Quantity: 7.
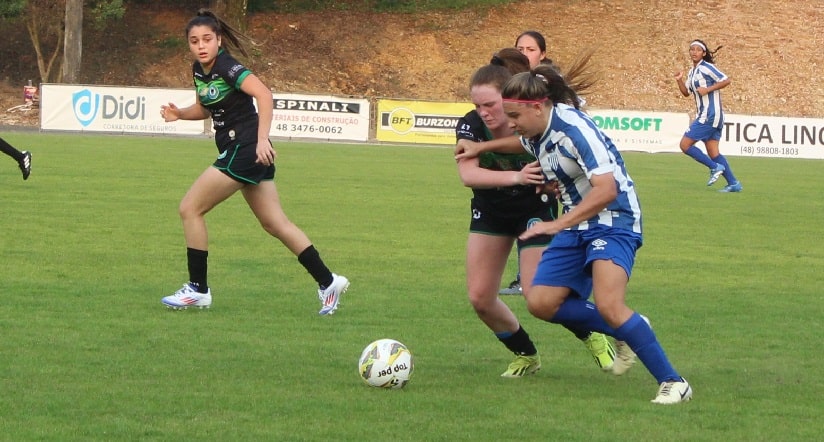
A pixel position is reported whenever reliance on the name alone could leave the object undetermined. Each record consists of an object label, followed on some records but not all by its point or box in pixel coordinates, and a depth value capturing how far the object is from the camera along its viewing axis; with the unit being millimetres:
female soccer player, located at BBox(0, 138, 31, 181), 28453
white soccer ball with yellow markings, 11336
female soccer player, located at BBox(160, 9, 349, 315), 15312
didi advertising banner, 58812
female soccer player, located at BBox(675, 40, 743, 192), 37500
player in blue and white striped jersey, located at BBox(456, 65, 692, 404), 10680
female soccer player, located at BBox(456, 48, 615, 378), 12305
